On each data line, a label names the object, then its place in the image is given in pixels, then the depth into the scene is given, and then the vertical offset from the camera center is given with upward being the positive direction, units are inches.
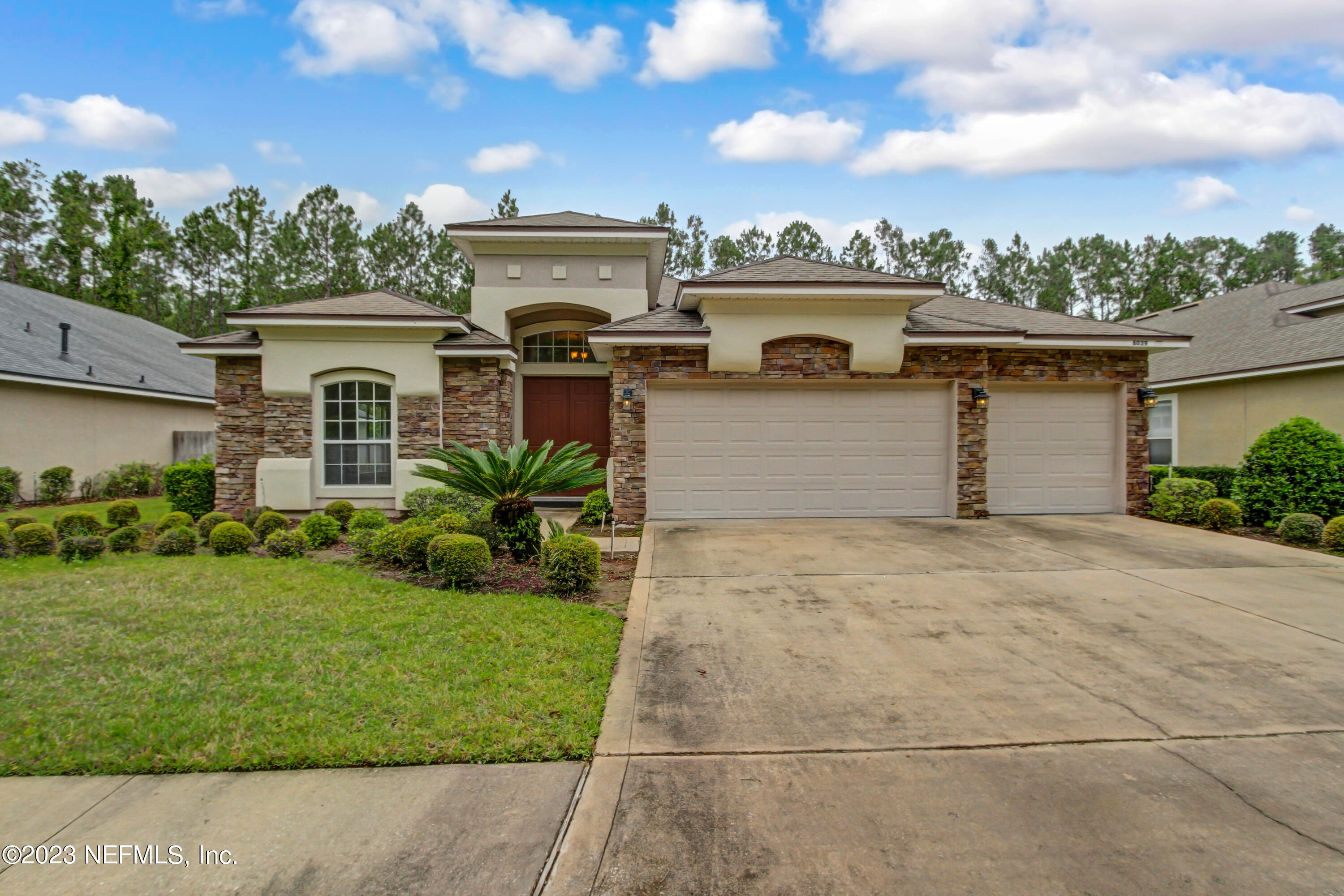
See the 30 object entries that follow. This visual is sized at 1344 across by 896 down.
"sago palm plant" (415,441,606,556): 286.4 -16.2
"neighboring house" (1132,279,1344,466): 457.1 +56.8
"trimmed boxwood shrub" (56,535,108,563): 295.9 -51.5
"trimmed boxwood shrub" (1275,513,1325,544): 335.6 -44.5
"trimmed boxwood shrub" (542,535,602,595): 247.8 -48.9
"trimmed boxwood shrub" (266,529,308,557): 306.8 -50.8
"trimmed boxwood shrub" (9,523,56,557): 310.2 -50.0
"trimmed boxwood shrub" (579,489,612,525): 412.5 -42.3
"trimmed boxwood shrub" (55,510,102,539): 333.4 -45.4
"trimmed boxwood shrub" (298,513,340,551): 336.5 -48.2
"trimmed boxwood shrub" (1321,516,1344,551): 319.3 -45.9
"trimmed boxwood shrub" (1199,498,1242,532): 376.5 -41.8
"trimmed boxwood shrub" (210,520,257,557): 314.0 -49.7
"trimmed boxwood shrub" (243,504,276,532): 370.0 -44.7
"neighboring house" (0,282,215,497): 513.7 +46.9
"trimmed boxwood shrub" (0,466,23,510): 475.8 -35.5
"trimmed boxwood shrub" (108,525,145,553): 317.4 -50.7
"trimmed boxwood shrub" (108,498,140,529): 375.9 -44.1
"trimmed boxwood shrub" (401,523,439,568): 275.3 -44.7
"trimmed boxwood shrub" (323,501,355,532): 383.9 -42.9
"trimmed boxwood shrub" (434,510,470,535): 287.4 -37.9
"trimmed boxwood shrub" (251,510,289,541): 340.8 -45.2
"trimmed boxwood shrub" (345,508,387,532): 330.6 -42.1
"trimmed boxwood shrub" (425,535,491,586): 252.8 -47.2
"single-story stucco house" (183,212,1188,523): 399.2 +29.9
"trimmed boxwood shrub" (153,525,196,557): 313.0 -51.3
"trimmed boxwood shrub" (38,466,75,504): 517.0 -36.1
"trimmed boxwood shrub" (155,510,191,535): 332.8 -43.3
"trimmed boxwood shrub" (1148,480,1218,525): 398.6 -34.7
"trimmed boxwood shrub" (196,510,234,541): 343.6 -45.1
